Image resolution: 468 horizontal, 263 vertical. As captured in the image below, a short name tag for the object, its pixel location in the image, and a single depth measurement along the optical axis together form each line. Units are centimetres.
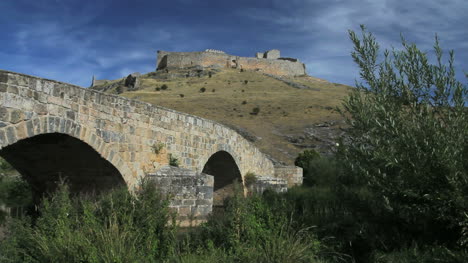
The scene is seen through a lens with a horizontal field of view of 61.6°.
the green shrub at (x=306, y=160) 2157
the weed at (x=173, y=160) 1073
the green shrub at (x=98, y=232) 527
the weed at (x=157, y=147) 1019
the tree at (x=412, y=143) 539
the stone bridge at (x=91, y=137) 694
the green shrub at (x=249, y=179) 1691
